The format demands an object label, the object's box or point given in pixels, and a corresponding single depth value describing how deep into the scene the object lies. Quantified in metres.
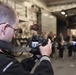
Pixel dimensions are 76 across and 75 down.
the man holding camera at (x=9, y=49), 0.79
